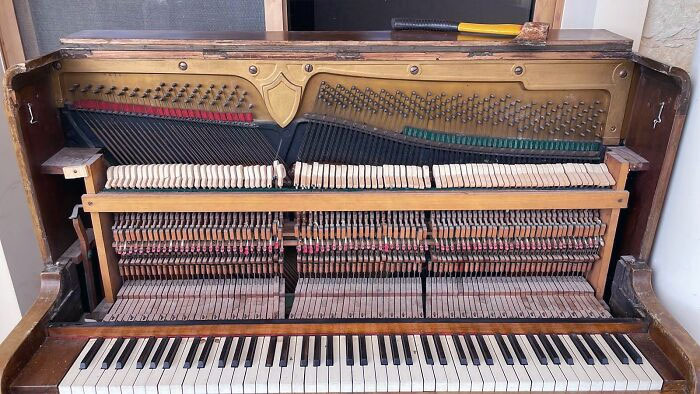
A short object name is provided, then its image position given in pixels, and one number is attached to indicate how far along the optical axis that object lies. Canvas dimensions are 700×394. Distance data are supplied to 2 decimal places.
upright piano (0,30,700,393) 1.91
